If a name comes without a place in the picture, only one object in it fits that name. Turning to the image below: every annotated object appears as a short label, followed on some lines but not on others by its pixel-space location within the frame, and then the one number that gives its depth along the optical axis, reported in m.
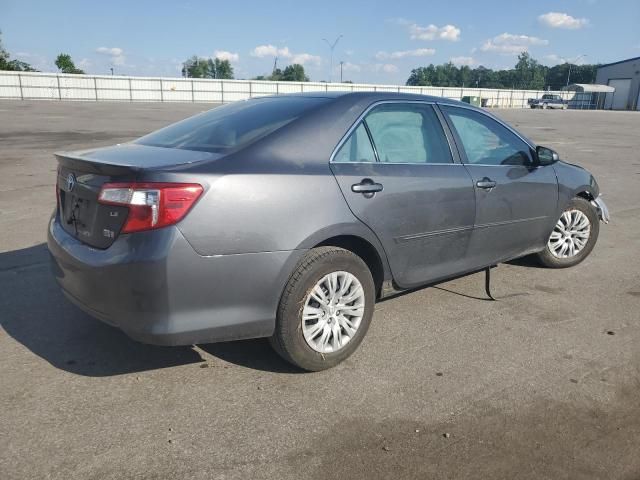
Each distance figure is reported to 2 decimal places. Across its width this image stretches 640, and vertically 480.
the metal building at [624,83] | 78.94
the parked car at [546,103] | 71.56
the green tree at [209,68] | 117.19
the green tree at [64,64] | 87.83
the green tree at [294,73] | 119.88
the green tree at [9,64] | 67.50
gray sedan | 2.73
